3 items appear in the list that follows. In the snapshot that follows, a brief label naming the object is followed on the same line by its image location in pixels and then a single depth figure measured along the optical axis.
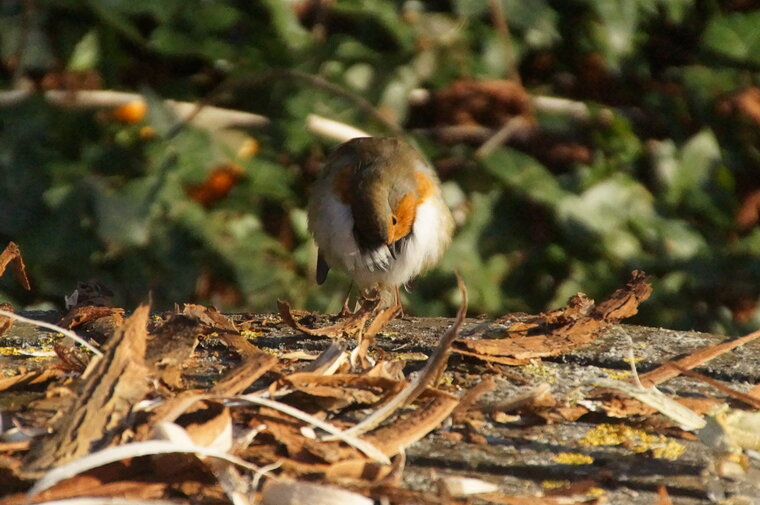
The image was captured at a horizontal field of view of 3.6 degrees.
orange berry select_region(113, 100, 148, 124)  6.04
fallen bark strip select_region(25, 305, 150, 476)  4.31
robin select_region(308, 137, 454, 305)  6.03
